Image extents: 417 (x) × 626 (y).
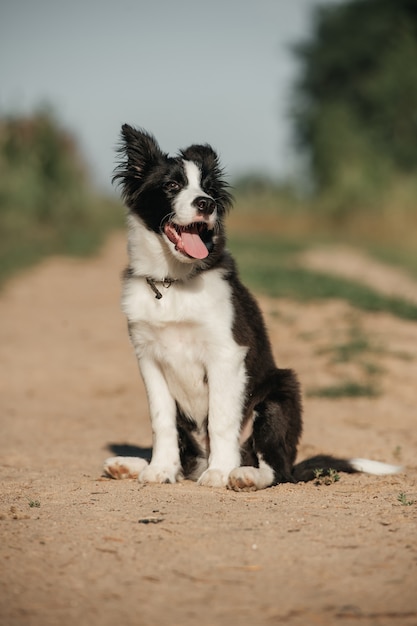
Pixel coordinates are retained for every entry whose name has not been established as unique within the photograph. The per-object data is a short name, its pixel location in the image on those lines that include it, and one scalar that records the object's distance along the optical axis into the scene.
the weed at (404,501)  8.16
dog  9.59
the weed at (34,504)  8.18
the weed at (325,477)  9.78
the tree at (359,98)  72.31
